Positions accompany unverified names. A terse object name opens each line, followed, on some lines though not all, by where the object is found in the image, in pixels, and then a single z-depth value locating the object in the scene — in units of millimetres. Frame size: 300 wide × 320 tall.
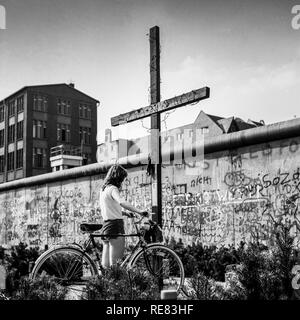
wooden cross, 4266
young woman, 3701
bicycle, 3373
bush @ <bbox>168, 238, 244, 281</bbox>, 5214
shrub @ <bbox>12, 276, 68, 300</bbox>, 2047
